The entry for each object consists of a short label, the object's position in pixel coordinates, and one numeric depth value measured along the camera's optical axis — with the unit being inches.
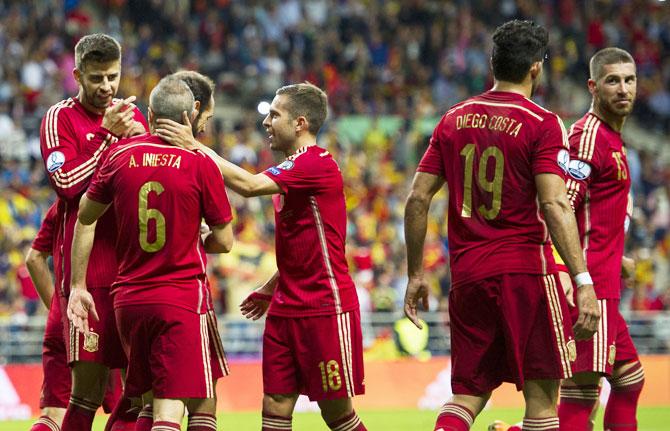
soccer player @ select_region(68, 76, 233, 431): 501.4
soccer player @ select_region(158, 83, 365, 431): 542.9
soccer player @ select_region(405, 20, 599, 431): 500.1
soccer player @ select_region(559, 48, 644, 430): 597.0
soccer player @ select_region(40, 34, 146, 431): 552.4
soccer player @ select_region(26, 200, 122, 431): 583.8
